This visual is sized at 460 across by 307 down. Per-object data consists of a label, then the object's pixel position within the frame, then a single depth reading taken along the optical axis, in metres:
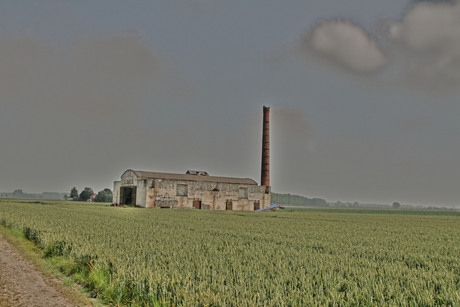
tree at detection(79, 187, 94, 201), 139.50
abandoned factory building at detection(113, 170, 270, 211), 58.94
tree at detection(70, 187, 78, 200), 153.06
